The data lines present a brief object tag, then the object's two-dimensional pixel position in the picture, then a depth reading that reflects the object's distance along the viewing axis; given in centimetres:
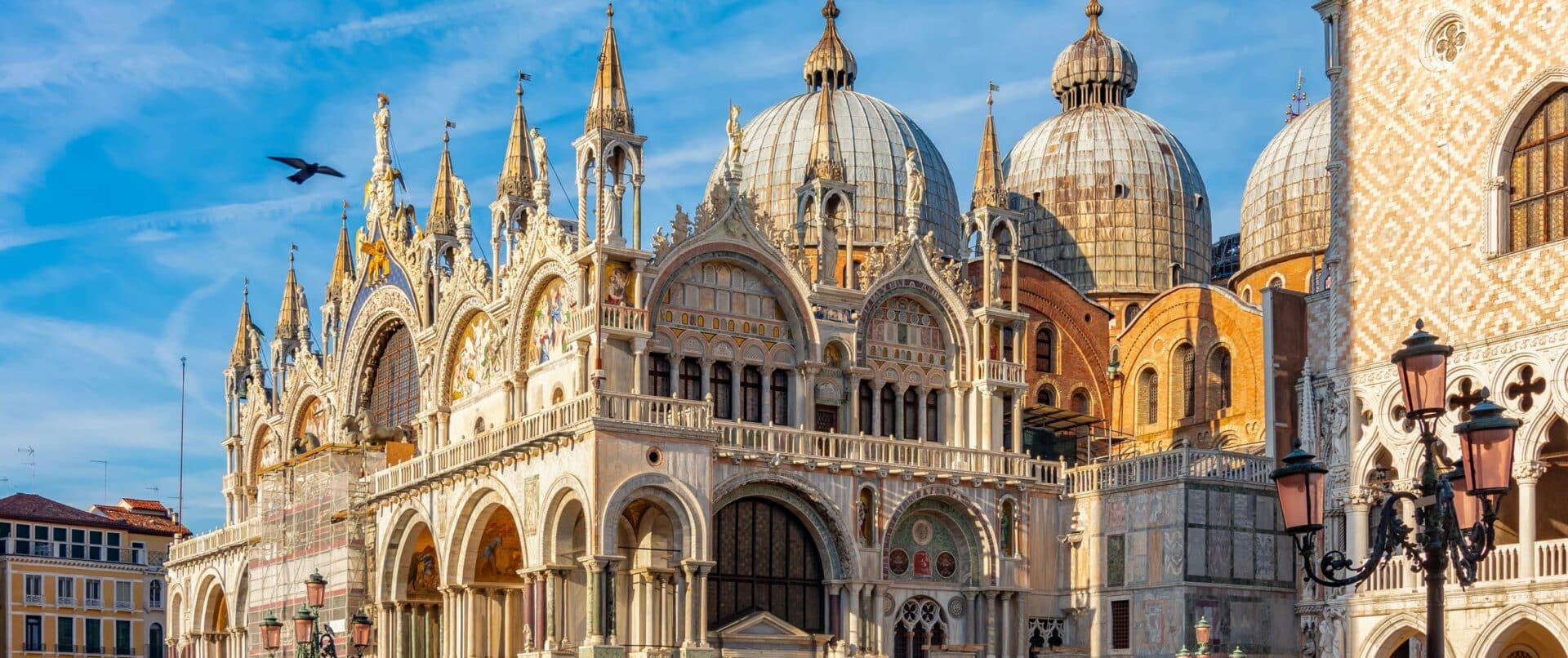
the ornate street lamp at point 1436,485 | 1353
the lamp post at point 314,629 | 2834
